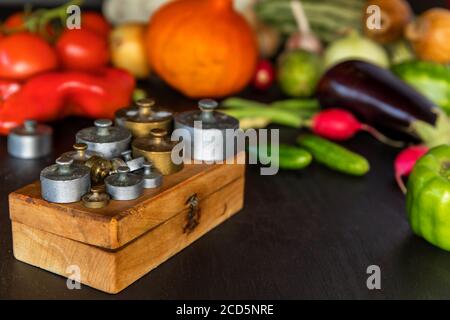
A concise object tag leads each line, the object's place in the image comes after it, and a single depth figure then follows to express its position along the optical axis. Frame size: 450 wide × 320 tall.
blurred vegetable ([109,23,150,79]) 1.43
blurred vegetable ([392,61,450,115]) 1.31
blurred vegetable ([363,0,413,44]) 1.46
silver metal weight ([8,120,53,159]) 1.14
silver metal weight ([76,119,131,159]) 0.94
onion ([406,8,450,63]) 1.43
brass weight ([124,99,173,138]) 0.98
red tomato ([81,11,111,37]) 1.44
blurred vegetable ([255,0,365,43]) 1.53
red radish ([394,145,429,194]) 1.12
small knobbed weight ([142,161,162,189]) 0.90
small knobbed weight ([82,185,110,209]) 0.86
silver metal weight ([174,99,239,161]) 0.97
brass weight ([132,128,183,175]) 0.93
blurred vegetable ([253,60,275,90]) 1.44
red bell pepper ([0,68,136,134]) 1.21
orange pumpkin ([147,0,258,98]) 1.33
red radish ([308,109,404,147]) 1.24
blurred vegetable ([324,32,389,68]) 1.43
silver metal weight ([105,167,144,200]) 0.88
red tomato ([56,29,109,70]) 1.32
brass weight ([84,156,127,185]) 0.90
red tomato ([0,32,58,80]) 1.25
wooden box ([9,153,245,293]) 0.86
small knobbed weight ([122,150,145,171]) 0.91
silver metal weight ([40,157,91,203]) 0.87
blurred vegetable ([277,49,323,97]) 1.40
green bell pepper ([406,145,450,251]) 0.96
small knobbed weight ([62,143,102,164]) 0.90
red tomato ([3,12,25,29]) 1.33
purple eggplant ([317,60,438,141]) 1.22
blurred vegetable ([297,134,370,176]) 1.14
